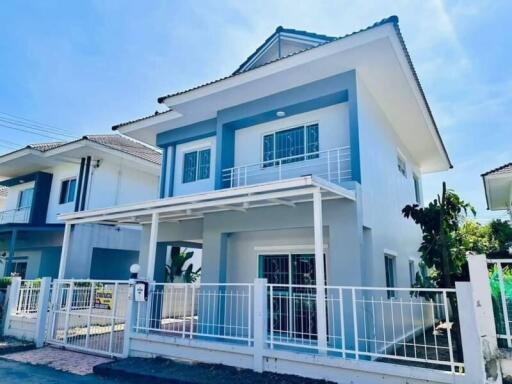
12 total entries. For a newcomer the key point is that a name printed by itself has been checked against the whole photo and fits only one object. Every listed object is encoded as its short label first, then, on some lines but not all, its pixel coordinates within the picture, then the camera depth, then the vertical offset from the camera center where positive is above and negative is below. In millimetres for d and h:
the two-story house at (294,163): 8289 +3396
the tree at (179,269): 16906 +337
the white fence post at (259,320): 6586 -812
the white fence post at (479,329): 4812 -679
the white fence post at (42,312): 10023 -1071
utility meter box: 8406 -358
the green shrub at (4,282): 13320 -283
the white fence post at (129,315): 8367 -937
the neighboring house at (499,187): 13266 +3768
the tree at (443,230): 7707 +1086
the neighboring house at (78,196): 15914 +3990
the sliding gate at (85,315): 9125 -1066
